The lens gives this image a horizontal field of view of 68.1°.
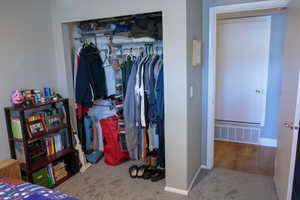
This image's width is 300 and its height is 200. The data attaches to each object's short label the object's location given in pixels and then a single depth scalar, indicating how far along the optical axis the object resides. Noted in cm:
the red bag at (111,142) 307
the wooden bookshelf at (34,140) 226
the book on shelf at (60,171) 265
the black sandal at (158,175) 268
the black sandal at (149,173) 273
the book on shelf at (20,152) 236
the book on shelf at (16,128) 229
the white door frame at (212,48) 239
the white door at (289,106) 176
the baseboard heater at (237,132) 373
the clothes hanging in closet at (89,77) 288
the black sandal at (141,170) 277
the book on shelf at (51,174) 256
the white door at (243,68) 348
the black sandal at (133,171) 279
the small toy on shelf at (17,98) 229
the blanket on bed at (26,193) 144
